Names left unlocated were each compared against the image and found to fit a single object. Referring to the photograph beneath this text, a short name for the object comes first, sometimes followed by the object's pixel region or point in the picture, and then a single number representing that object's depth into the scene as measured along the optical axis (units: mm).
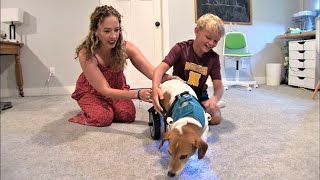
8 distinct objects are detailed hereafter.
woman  1146
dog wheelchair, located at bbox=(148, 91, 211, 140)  1060
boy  1065
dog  624
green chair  2715
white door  2850
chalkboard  2166
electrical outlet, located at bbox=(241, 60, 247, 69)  2880
